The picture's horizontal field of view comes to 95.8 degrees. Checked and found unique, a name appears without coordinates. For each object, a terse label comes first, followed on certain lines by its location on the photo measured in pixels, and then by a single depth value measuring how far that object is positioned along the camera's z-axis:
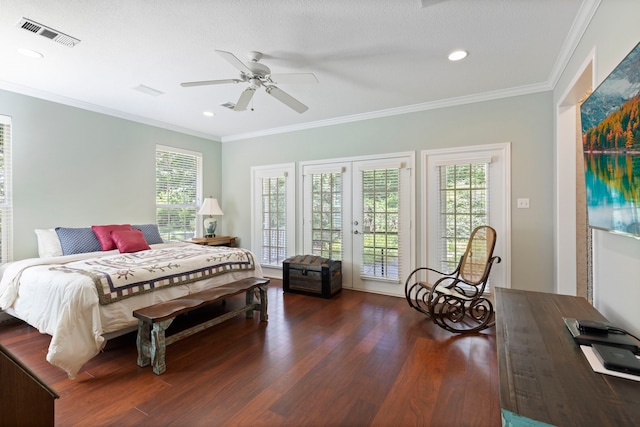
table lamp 5.22
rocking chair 3.02
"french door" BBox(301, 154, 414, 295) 4.12
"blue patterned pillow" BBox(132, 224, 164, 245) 4.25
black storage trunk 4.10
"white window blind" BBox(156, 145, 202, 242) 4.88
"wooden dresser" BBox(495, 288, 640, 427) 0.85
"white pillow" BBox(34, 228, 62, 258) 3.39
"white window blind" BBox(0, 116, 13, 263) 3.32
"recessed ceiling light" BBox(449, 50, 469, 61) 2.60
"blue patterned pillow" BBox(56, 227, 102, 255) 3.44
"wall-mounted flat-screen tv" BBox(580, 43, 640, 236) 1.26
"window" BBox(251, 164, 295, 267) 5.05
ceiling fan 2.48
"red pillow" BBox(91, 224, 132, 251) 3.72
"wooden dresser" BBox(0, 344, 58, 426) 0.73
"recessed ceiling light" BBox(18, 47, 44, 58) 2.58
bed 2.20
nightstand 5.00
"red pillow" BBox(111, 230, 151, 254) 3.69
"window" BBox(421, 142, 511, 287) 3.50
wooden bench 2.21
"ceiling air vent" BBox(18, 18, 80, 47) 2.19
